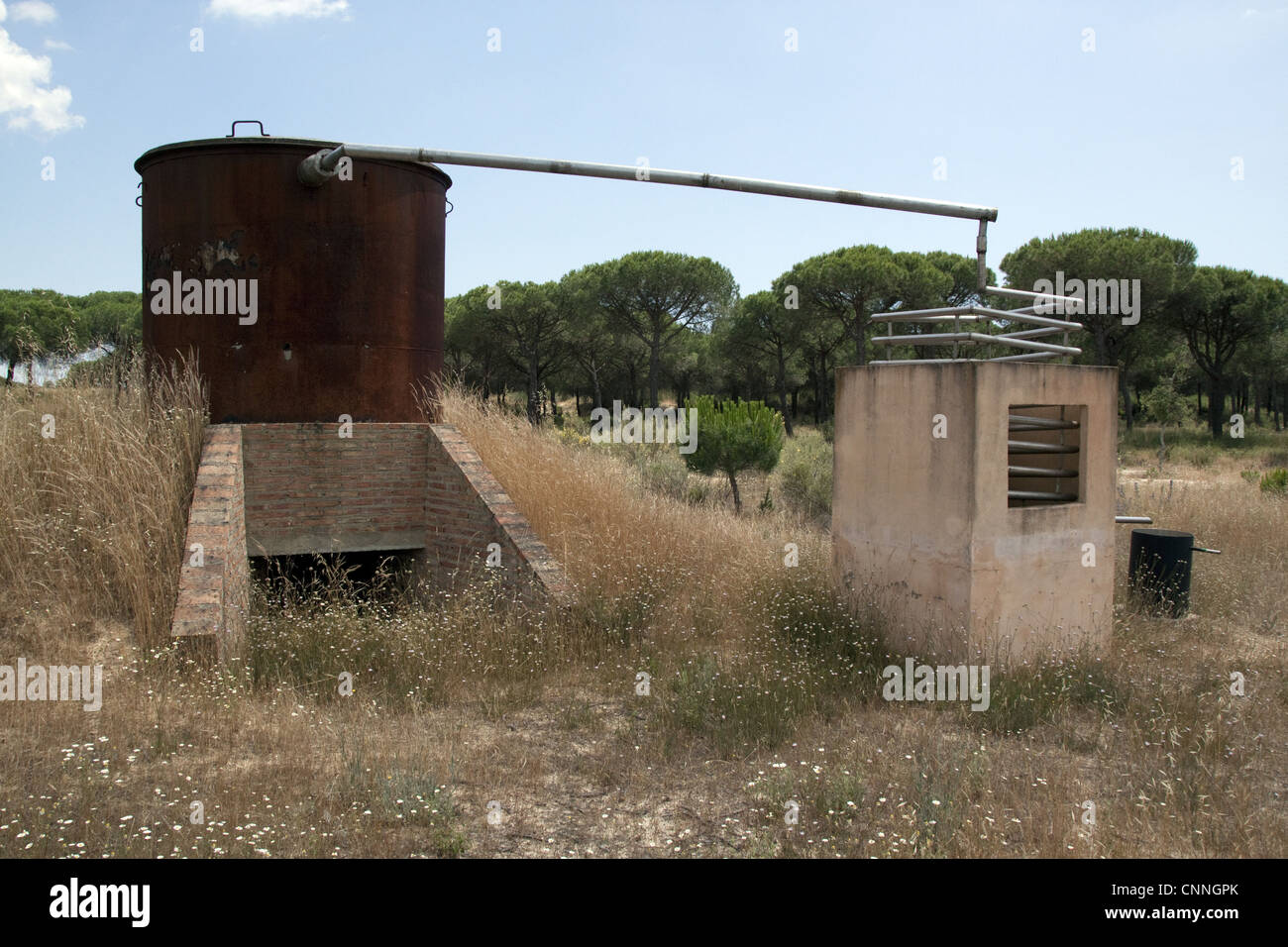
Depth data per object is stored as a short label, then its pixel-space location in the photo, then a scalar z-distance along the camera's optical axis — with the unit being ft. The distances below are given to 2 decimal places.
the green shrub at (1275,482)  44.95
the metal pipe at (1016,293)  18.37
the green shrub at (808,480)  48.80
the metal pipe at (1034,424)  19.27
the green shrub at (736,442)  49.60
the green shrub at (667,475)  48.42
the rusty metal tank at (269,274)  25.67
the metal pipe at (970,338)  17.63
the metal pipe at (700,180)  20.35
